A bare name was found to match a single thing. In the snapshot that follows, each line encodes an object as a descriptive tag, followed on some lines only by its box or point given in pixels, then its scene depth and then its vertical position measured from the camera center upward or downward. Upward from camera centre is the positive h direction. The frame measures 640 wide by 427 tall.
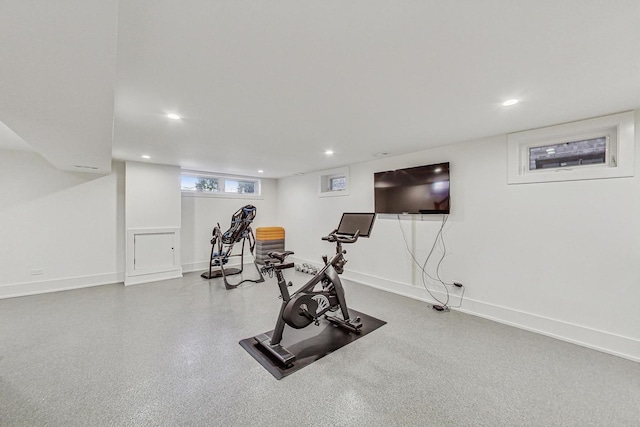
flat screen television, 3.59 +0.37
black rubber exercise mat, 2.27 -1.41
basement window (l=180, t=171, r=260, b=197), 5.82 +0.76
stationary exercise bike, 2.54 -0.96
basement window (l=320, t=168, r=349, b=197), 5.15 +0.71
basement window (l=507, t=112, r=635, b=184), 2.40 +0.68
